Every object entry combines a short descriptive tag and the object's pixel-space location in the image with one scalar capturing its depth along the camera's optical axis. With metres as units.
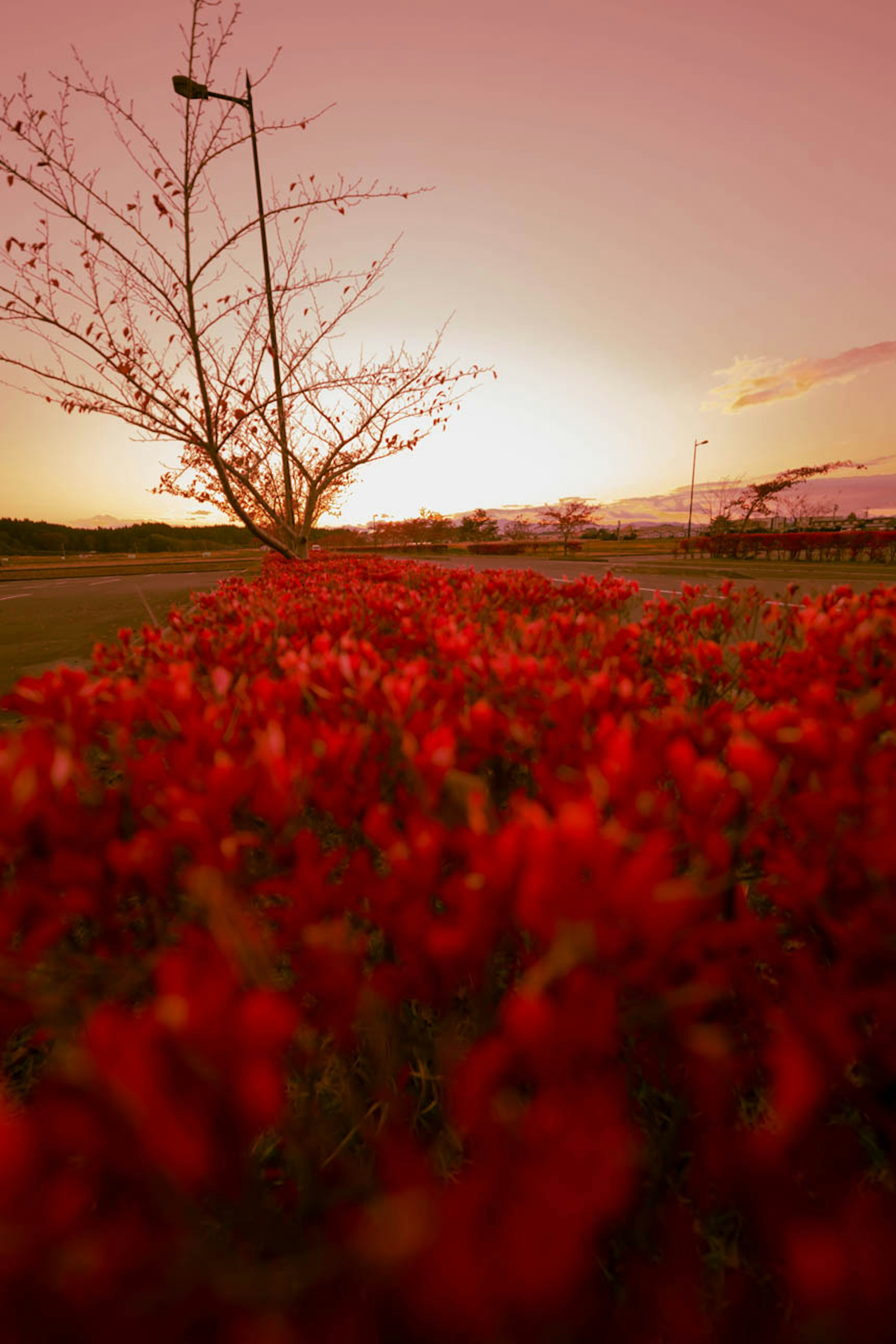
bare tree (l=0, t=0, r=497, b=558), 5.29
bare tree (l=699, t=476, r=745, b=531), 51.25
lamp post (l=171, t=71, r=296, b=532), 5.84
